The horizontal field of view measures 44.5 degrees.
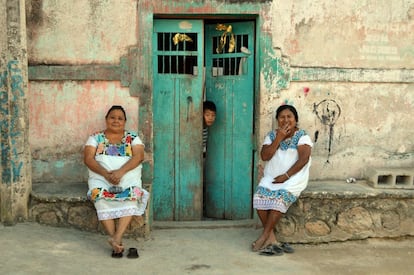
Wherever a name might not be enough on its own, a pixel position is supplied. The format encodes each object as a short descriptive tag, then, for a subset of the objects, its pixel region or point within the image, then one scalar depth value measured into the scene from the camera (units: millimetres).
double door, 5730
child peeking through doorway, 5769
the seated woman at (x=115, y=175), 4941
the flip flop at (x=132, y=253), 4781
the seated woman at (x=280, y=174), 5059
